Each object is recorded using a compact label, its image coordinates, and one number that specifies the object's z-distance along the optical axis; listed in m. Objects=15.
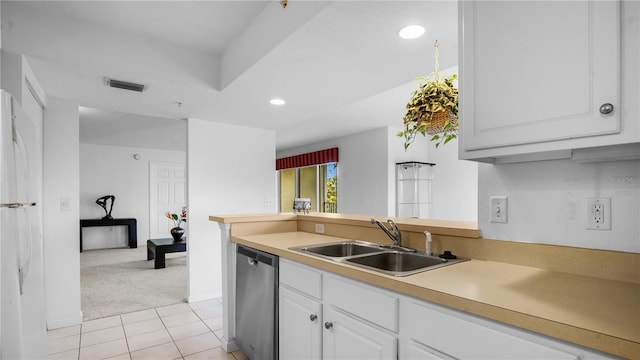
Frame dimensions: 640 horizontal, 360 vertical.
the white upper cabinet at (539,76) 0.97
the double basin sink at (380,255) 1.68
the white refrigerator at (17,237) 1.37
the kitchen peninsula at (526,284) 0.84
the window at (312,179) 6.98
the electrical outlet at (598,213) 1.21
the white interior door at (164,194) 7.70
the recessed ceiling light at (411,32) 1.80
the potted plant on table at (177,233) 5.35
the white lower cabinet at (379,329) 0.94
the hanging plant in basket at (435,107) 1.89
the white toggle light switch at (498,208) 1.50
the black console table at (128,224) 6.79
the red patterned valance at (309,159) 6.71
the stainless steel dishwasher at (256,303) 2.01
